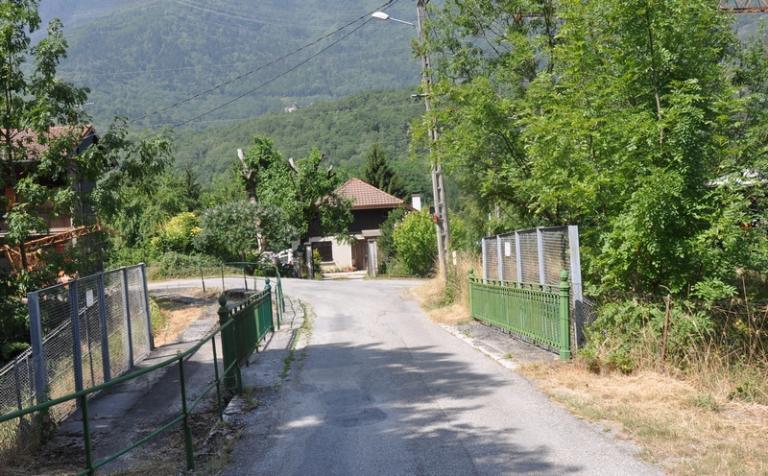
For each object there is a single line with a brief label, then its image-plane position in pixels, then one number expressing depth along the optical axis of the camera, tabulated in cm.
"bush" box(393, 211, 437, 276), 3981
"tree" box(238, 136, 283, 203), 5047
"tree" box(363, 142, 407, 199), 7062
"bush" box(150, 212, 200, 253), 4628
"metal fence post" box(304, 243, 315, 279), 4684
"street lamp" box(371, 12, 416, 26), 2307
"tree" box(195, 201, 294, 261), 4409
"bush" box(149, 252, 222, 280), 4204
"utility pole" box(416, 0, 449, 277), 2190
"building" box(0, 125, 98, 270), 1838
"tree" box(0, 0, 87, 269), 1709
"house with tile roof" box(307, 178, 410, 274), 5366
